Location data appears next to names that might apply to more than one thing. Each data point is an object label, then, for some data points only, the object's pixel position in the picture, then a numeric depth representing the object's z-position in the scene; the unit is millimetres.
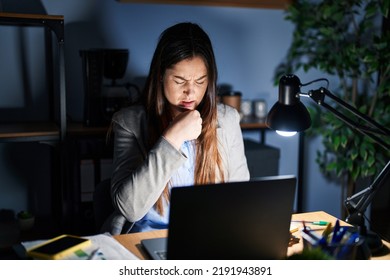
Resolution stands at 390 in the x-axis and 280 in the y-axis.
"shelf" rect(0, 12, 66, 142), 2123
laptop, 931
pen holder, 1027
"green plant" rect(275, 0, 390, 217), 2676
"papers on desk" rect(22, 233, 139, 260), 1117
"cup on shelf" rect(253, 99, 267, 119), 2914
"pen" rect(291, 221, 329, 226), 1422
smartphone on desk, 1076
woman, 1460
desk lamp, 1185
